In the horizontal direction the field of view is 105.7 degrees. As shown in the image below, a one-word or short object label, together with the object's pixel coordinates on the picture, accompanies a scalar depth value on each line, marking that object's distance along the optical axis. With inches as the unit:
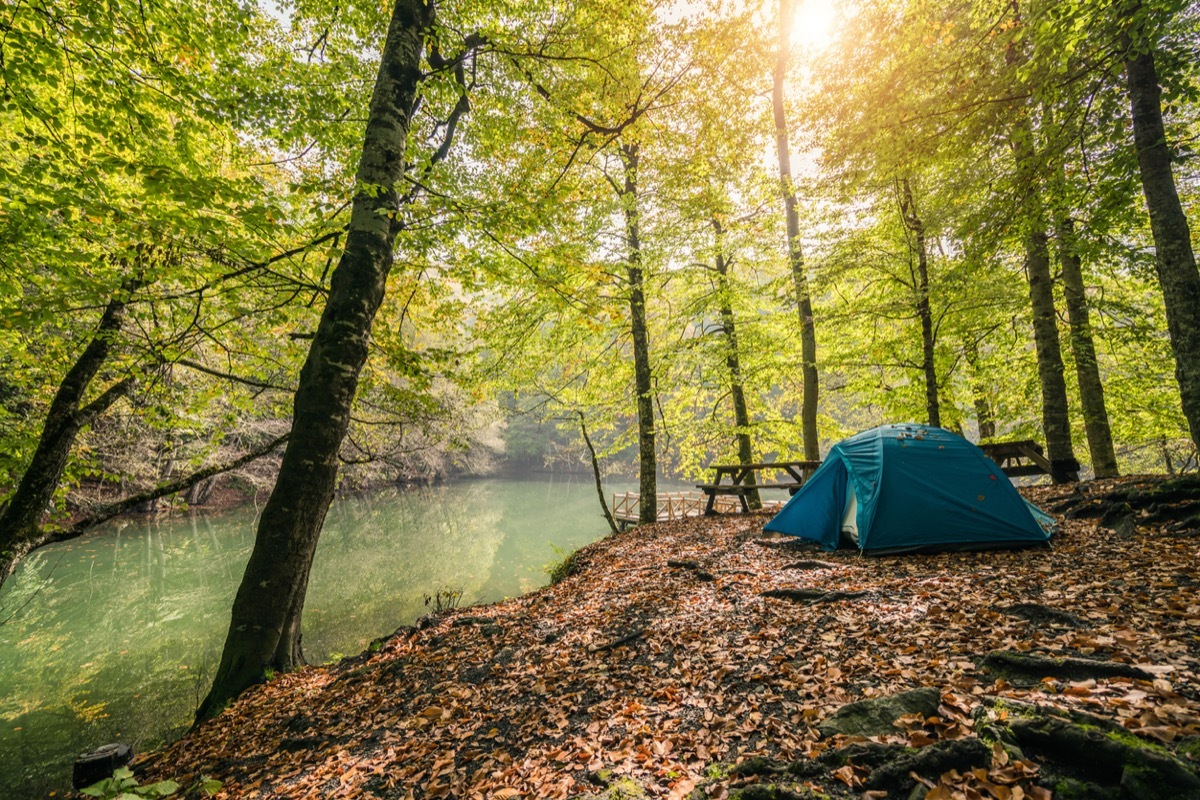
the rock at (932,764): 81.2
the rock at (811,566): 235.9
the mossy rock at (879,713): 100.8
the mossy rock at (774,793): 82.0
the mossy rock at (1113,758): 66.2
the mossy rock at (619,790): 94.1
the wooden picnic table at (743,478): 396.8
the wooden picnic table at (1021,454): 357.4
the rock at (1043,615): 135.6
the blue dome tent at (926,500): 234.4
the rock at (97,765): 152.0
